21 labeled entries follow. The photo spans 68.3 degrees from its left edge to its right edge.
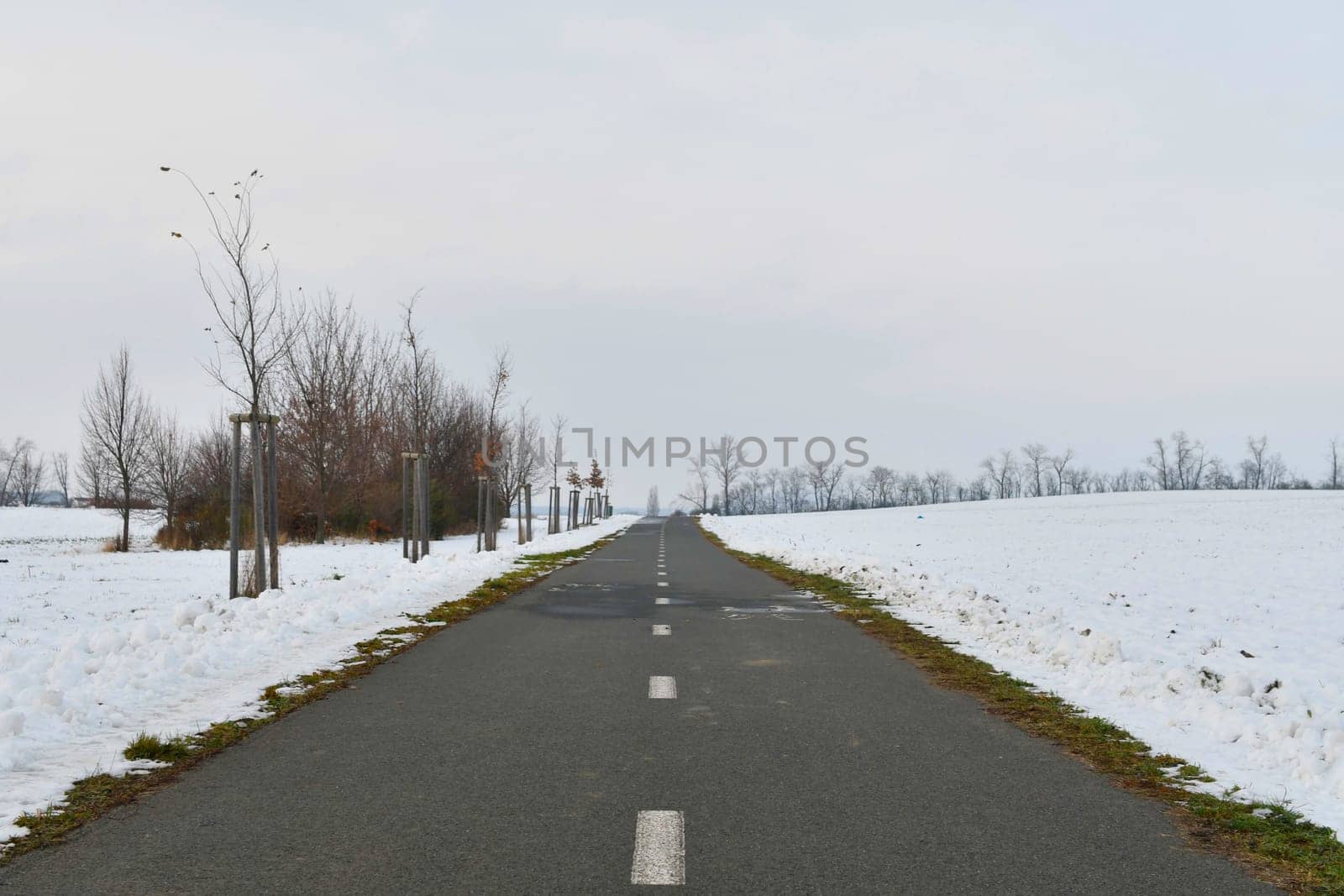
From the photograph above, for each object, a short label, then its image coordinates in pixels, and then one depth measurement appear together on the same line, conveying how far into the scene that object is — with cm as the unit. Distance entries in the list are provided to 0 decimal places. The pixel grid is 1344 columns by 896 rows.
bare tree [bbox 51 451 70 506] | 15318
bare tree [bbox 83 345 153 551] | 3897
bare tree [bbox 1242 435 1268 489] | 15388
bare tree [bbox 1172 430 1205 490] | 14738
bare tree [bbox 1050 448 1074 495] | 16000
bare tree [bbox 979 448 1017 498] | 16250
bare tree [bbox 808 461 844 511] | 17038
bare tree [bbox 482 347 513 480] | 3719
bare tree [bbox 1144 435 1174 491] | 14838
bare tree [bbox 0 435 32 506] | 14612
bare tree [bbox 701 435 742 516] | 15162
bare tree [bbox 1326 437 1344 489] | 13775
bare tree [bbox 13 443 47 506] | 14888
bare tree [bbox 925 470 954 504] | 18500
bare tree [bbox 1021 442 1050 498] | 16125
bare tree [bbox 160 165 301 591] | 1587
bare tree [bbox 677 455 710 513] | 15925
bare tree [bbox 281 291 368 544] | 3994
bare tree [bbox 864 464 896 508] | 18362
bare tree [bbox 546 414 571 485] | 6038
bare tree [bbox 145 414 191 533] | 4306
